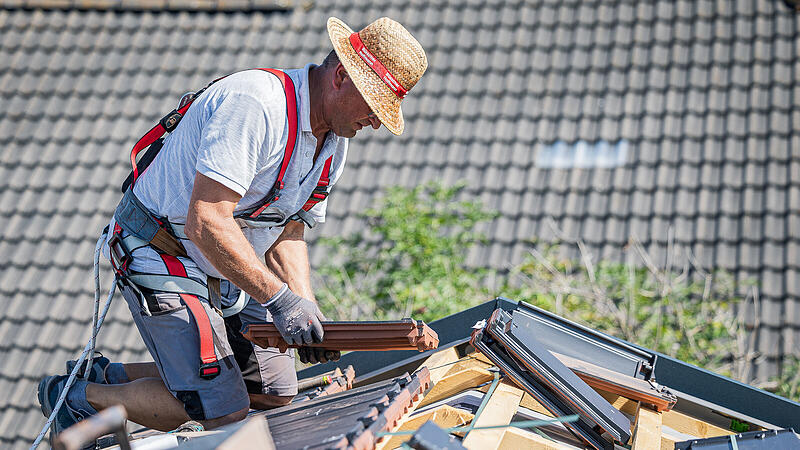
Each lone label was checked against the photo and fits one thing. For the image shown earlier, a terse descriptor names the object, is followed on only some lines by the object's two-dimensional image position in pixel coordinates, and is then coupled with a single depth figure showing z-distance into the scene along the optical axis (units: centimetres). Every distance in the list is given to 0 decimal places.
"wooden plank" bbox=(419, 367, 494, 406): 488
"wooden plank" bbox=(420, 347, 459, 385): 486
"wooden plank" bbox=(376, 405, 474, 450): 431
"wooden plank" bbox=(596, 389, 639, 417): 491
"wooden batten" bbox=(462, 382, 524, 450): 380
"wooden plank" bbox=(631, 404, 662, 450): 415
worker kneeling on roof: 444
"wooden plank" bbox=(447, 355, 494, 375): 510
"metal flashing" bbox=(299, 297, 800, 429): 497
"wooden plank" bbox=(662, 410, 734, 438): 500
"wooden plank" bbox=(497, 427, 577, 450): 406
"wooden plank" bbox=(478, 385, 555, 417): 482
